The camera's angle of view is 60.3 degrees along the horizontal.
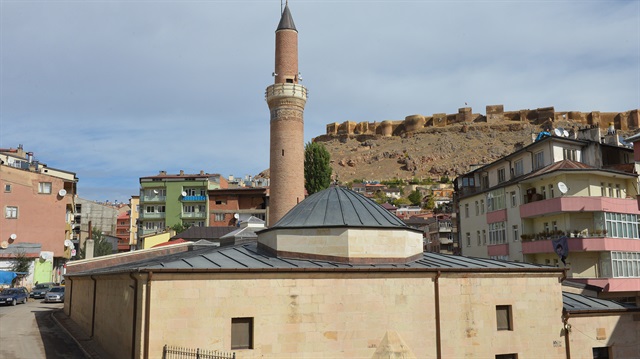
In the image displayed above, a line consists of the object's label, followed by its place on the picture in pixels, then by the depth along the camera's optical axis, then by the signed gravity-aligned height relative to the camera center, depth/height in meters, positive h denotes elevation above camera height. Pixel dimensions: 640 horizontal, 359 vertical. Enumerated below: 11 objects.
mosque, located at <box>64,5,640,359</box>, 16.02 -1.27
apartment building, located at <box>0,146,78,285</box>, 53.98 +4.87
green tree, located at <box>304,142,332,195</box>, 66.38 +11.12
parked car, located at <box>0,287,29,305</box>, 39.66 -2.25
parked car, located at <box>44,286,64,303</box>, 43.53 -2.44
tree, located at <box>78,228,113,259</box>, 72.44 +2.55
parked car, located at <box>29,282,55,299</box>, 47.56 -2.23
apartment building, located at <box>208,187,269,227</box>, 72.25 +7.82
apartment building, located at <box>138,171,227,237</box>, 75.75 +8.71
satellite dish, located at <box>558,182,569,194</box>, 34.31 +4.51
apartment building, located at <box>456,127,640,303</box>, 34.31 +3.27
